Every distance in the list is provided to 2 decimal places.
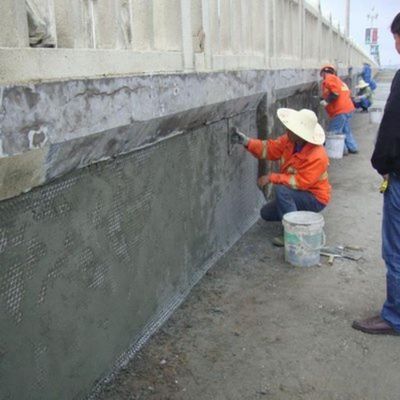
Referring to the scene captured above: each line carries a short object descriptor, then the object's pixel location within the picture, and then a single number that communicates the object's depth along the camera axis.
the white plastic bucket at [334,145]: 9.01
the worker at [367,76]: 16.47
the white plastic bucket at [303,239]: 4.20
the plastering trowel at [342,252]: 4.48
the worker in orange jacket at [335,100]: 8.51
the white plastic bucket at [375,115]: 13.09
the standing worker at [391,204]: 2.86
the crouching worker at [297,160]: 4.38
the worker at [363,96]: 12.93
